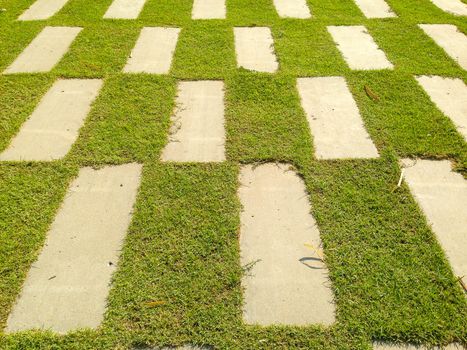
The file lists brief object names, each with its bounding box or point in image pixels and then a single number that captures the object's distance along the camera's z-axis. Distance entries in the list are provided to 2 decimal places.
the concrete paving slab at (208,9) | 5.18
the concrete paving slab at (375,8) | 5.17
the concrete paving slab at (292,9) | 5.17
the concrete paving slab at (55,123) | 3.03
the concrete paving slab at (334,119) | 3.04
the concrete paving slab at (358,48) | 4.12
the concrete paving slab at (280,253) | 2.06
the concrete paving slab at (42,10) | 5.15
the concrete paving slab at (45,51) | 4.07
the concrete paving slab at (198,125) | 3.02
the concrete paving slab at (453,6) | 5.30
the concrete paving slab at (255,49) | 4.11
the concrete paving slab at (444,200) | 2.35
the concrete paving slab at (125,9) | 5.17
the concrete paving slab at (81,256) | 2.04
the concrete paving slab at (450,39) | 4.29
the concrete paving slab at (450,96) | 3.37
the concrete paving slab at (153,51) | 4.05
